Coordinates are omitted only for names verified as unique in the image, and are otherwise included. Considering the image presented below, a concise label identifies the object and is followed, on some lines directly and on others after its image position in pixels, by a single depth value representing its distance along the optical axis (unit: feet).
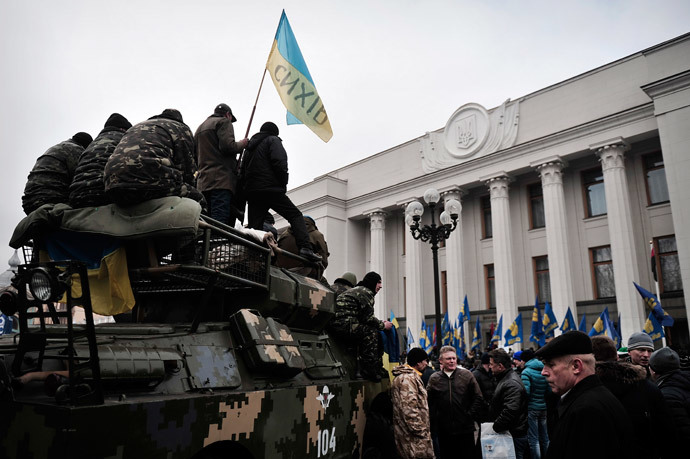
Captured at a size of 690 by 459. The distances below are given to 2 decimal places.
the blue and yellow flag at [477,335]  77.24
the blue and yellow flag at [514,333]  66.85
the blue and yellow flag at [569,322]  63.00
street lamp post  43.87
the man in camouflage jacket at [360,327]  20.04
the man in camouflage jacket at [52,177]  15.98
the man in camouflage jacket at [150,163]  13.05
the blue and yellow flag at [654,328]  50.57
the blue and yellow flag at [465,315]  72.43
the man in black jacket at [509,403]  22.27
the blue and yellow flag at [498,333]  74.29
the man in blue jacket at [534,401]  25.40
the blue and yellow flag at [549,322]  64.69
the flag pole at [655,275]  67.15
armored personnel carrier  9.95
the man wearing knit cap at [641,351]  18.63
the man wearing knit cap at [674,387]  14.67
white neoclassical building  76.02
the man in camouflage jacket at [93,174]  14.15
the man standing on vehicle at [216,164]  20.59
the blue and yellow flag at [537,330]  65.92
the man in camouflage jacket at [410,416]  18.75
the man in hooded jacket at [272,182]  20.95
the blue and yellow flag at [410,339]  94.05
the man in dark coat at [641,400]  13.69
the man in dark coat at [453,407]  22.56
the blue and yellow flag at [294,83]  25.95
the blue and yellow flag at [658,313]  52.15
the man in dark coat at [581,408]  8.79
